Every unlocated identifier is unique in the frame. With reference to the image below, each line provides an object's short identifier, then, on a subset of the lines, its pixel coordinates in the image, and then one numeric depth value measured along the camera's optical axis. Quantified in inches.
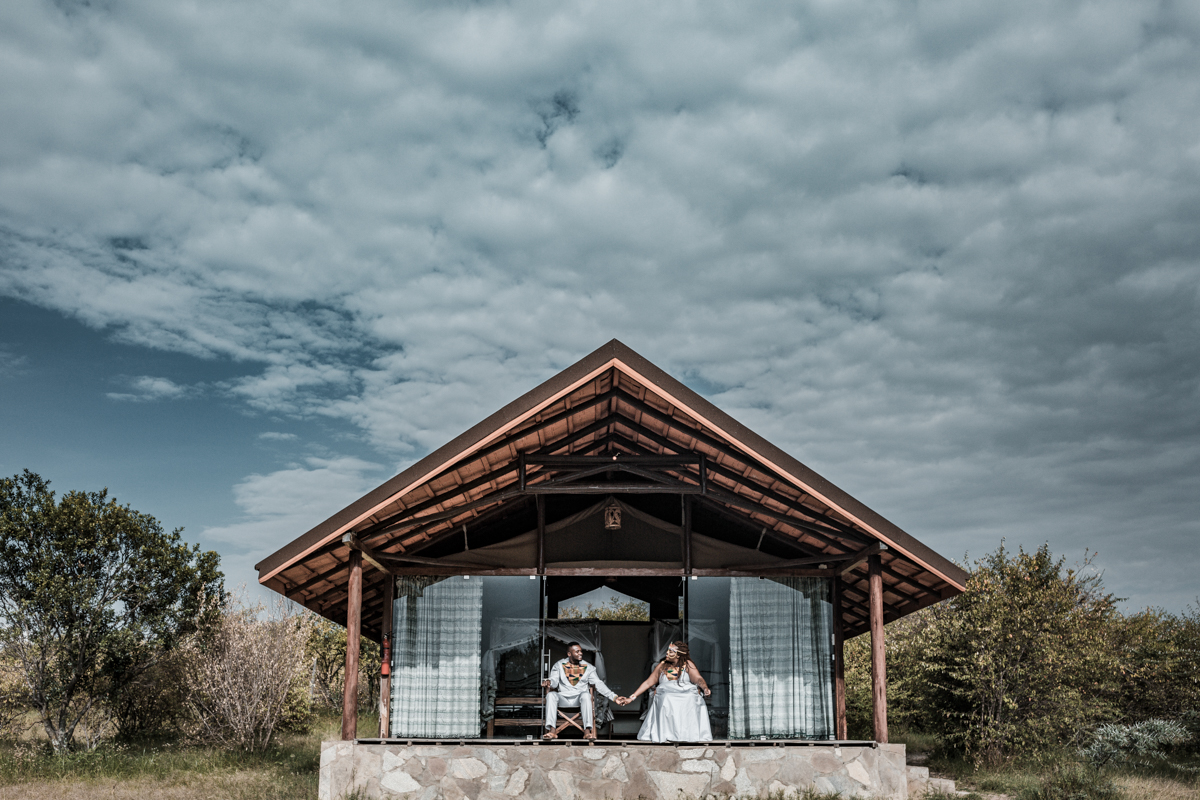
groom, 426.0
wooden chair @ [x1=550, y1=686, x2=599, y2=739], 418.9
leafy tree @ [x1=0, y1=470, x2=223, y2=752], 560.7
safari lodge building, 364.8
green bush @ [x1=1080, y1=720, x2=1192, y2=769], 512.4
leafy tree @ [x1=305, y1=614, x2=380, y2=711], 872.3
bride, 411.2
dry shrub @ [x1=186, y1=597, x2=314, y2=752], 578.6
